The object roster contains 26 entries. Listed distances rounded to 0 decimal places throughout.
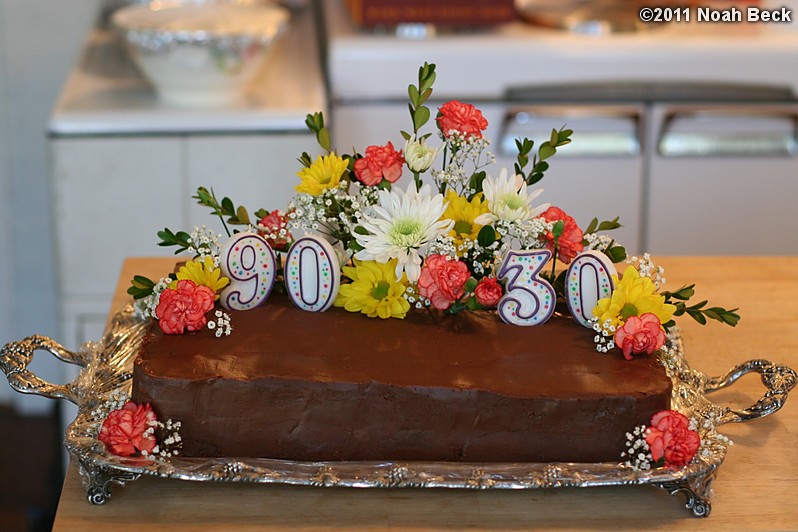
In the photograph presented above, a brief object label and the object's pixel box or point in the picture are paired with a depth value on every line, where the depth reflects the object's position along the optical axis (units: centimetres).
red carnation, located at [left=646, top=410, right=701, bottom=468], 129
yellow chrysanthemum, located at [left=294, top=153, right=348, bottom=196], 138
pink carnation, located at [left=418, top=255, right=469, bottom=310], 136
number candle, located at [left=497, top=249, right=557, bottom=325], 137
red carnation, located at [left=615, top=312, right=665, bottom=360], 134
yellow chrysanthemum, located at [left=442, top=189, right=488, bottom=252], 141
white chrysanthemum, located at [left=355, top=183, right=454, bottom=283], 136
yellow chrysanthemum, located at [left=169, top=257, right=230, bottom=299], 138
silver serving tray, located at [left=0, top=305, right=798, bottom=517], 128
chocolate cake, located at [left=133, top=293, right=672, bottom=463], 130
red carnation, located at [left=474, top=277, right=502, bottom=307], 138
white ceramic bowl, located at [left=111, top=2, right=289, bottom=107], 190
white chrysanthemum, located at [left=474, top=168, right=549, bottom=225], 138
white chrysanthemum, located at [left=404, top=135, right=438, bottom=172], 137
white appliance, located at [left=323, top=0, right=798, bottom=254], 201
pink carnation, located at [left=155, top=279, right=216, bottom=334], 135
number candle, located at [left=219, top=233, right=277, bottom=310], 139
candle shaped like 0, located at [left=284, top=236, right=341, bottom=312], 138
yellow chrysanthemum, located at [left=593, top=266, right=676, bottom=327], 135
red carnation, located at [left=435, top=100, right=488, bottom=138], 138
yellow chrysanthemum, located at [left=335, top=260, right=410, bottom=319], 138
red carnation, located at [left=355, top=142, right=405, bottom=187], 138
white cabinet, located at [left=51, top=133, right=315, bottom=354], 192
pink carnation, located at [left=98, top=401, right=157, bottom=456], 129
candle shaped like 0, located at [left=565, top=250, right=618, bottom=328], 137
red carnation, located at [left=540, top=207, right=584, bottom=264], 141
